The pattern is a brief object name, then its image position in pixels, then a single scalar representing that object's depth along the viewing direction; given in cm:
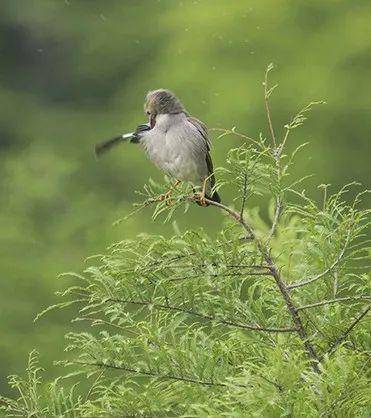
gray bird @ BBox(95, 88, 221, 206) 1020
